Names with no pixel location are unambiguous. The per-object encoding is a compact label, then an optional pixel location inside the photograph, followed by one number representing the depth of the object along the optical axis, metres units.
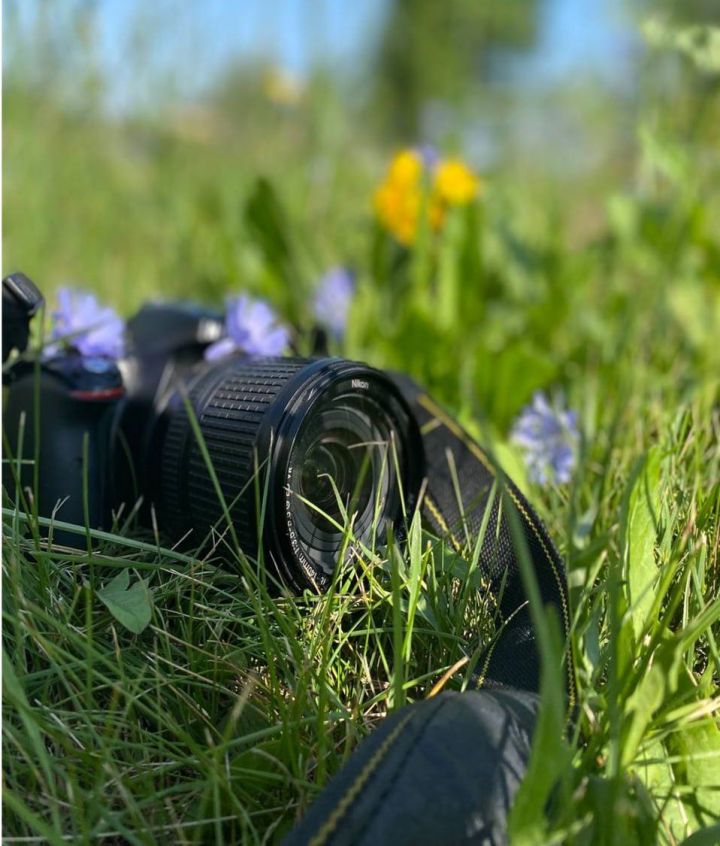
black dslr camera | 0.30
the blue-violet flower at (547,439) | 0.42
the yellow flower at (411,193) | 0.63
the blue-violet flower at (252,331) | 0.40
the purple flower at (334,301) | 0.60
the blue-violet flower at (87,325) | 0.38
